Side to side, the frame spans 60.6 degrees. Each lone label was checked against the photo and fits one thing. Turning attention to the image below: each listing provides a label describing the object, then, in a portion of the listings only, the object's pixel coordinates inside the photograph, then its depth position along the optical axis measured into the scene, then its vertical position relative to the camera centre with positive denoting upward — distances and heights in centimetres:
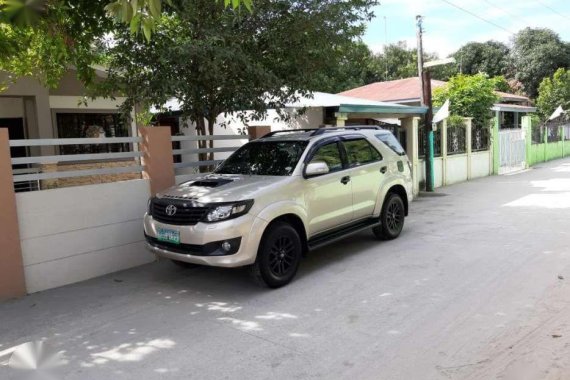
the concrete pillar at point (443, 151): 1500 -44
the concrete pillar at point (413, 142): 1348 -9
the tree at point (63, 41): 587 +168
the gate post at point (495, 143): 1852 -35
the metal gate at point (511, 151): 1962 -75
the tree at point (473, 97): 1702 +133
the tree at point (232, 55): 704 +145
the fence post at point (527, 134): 2165 -10
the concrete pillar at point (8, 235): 547 -82
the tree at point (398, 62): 4069 +655
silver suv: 523 -67
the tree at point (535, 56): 3781 +591
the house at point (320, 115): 1055 +69
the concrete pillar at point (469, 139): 1652 -12
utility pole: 1388 +24
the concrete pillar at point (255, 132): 873 +29
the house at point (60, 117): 1160 +108
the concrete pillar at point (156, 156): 705 -3
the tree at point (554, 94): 3161 +237
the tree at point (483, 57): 4200 +670
